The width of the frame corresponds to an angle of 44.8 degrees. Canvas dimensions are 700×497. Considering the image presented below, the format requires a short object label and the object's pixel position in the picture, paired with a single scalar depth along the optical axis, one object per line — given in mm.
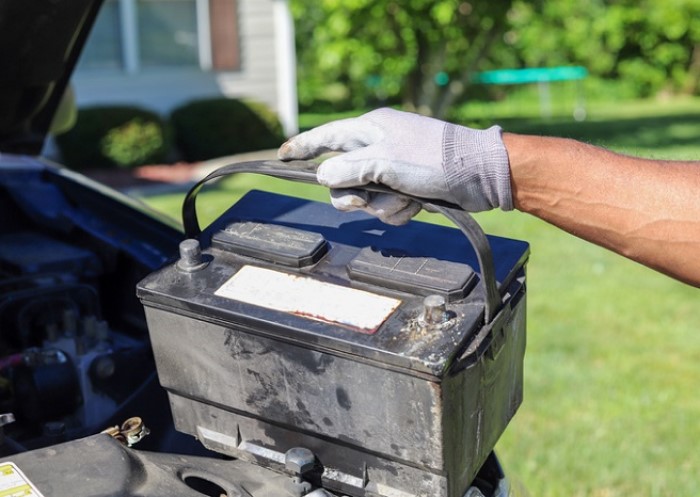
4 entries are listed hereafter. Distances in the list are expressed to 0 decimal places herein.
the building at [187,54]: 10234
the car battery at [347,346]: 1188
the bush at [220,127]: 10359
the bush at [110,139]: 9477
